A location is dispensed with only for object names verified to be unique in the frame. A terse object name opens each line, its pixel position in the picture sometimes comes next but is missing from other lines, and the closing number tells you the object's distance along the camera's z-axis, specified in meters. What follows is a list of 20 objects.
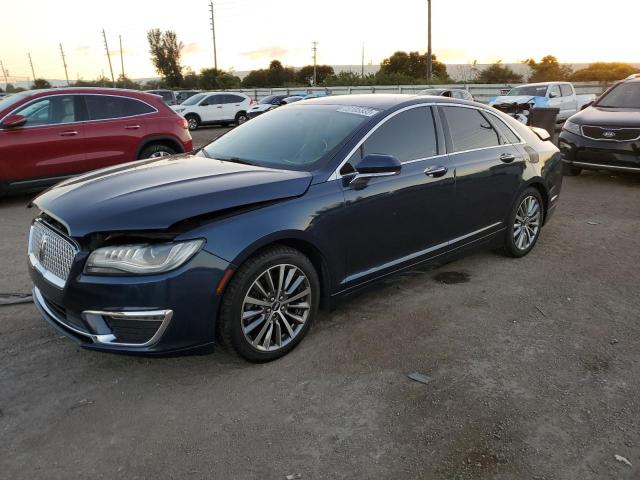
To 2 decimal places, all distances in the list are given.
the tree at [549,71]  46.41
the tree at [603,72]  42.81
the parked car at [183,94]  31.20
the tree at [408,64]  60.60
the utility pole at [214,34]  55.83
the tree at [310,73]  73.91
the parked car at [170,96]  25.84
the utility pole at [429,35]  34.28
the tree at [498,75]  45.41
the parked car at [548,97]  17.38
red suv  7.27
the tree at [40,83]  68.07
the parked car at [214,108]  22.65
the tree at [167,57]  73.00
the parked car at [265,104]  24.53
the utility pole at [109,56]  73.49
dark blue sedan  2.77
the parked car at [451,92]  17.20
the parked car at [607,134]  8.16
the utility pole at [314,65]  71.94
